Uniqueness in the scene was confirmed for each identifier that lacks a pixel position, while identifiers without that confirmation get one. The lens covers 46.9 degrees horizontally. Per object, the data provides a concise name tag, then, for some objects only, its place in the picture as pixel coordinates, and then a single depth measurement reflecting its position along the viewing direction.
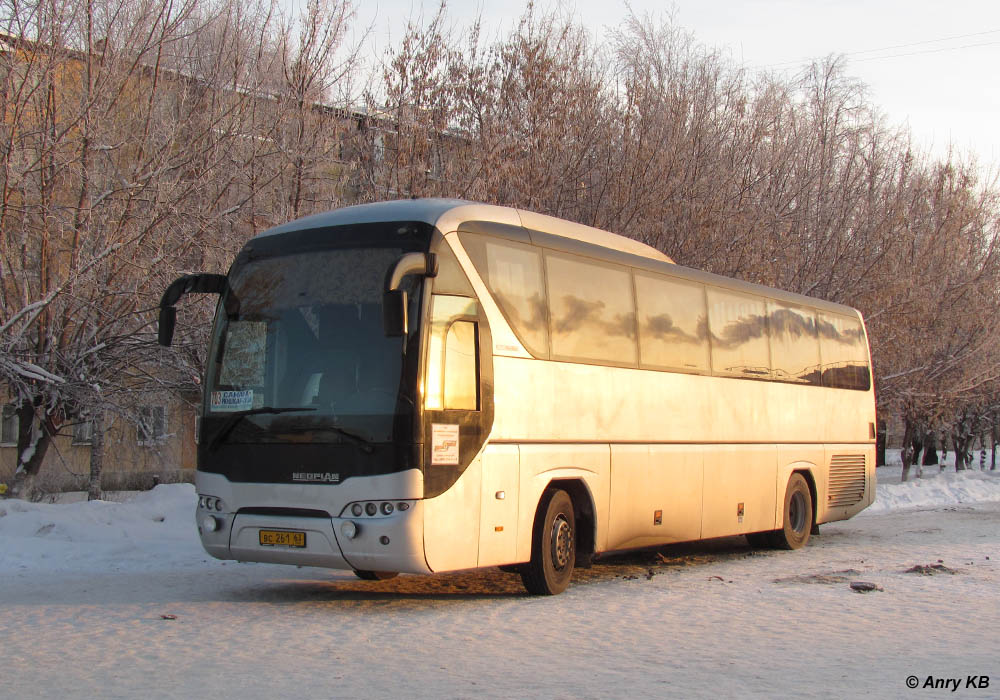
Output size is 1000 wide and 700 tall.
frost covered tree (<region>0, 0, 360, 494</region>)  14.87
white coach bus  9.79
